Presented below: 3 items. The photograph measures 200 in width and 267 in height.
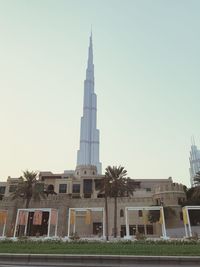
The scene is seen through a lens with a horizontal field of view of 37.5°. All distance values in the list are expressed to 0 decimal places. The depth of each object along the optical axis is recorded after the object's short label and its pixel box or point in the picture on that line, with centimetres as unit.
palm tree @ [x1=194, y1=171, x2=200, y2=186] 5912
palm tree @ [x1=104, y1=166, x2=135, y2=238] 5859
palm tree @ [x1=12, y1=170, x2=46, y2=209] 6197
